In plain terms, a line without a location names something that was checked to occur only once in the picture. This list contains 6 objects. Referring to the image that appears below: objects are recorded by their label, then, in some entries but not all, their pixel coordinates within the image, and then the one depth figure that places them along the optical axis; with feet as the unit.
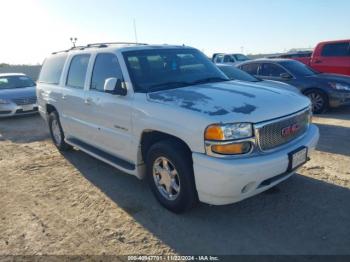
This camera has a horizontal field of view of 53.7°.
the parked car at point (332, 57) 38.19
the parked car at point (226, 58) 68.48
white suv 10.97
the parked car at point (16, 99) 36.65
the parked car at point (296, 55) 61.47
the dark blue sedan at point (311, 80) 29.12
